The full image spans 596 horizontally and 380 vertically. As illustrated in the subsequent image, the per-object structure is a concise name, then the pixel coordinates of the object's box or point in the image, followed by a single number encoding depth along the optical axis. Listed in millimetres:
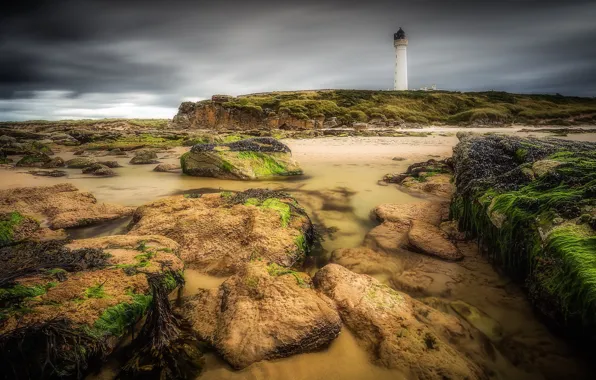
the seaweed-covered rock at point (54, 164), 11344
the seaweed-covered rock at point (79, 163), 11153
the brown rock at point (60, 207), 4730
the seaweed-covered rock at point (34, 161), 11633
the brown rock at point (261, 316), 2131
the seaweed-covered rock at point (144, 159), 12038
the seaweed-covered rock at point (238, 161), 8508
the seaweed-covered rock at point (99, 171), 9484
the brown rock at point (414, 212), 4877
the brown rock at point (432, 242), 3691
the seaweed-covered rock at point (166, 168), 9974
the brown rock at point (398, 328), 2061
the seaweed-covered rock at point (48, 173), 9555
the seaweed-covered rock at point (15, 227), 3859
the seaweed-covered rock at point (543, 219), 2184
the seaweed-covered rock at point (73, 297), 1800
